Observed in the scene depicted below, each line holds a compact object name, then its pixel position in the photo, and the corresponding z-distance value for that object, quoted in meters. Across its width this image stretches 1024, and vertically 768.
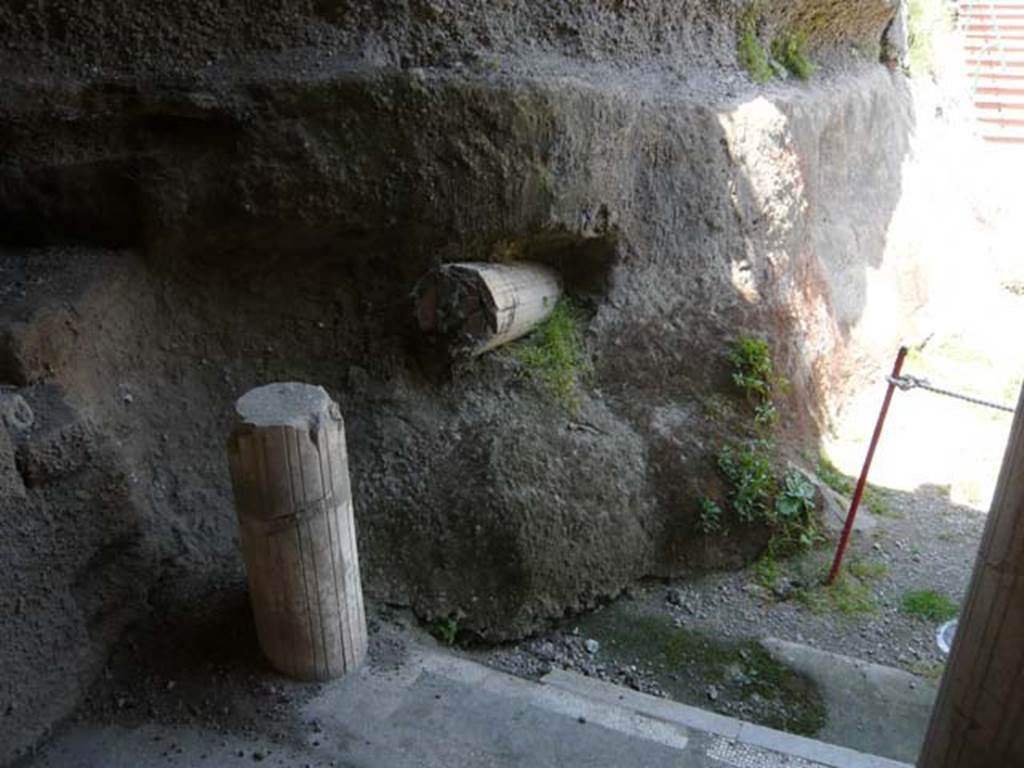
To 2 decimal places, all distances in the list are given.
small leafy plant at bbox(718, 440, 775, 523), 4.19
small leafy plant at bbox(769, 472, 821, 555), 4.23
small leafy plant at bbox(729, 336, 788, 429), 4.44
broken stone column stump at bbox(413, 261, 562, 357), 3.55
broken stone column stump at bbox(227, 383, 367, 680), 2.53
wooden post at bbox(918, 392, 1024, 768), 1.13
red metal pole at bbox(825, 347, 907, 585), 3.89
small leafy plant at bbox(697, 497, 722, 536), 4.12
